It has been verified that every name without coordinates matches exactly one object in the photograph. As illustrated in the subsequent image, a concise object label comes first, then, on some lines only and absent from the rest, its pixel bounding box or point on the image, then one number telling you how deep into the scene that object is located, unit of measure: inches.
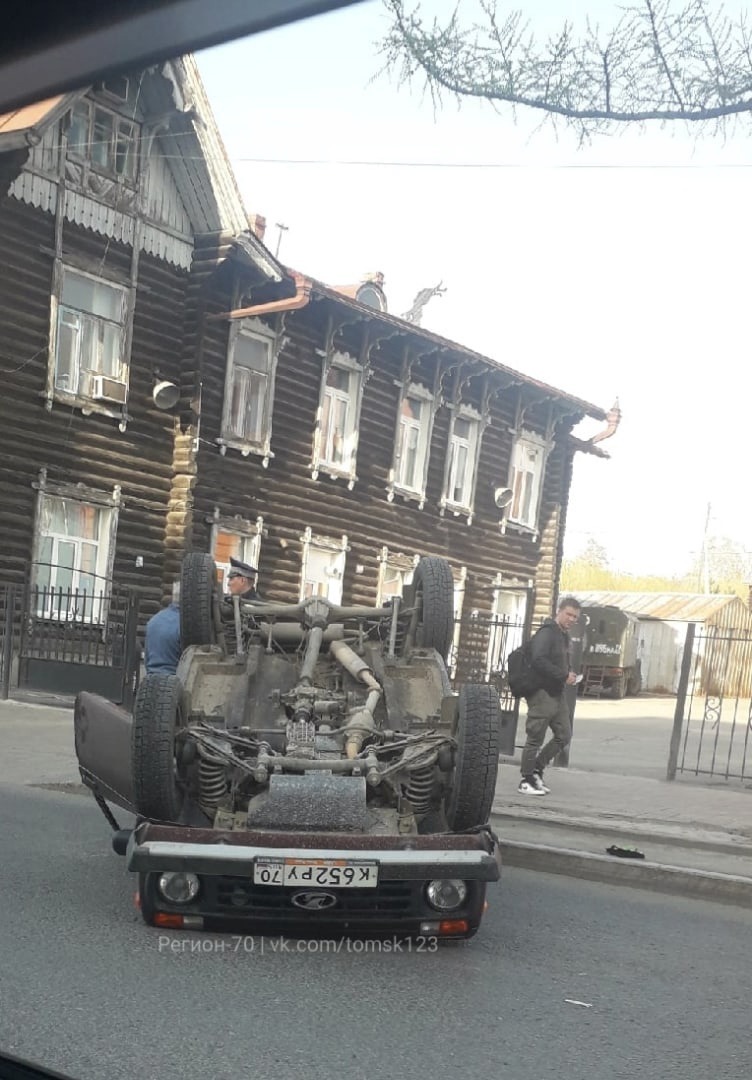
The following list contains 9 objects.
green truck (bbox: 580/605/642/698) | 1378.0
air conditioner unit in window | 770.2
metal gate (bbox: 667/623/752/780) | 508.4
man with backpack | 446.3
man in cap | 346.6
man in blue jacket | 340.8
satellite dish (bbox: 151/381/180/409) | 803.4
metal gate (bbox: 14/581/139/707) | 645.3
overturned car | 211.8
